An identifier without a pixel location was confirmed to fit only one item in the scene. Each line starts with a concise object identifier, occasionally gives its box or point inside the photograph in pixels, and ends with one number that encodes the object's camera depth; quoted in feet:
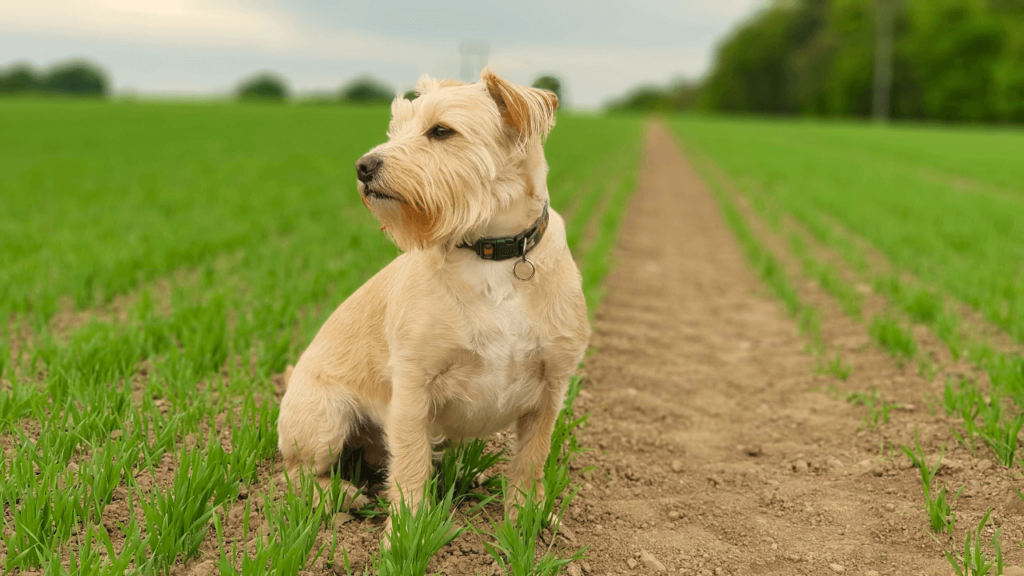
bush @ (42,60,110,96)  359.05
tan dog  8.16
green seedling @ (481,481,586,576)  8.07
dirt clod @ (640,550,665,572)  8.97
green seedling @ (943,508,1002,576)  8.05
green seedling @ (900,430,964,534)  9.42
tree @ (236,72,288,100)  373.20
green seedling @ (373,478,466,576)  7.84
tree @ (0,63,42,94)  332.19
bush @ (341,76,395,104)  333.42
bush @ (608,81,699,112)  481.87
